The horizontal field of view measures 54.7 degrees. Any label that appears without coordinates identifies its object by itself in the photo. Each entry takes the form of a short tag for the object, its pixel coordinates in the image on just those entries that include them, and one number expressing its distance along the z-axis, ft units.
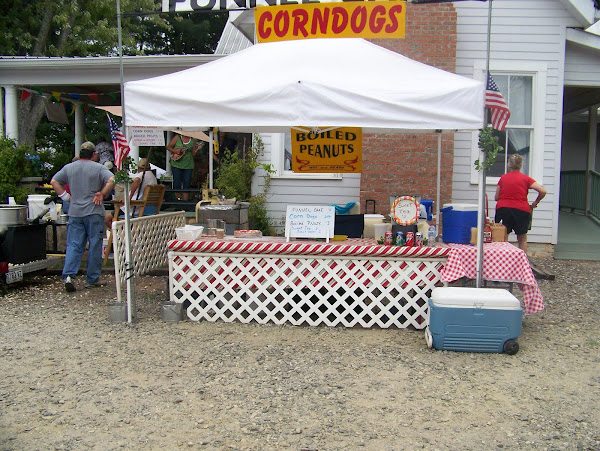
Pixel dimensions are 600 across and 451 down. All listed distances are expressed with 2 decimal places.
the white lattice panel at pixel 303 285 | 18.69
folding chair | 28.43
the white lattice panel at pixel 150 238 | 23.67
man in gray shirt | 23.25
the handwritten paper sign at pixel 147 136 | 34.94
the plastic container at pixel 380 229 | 20.17
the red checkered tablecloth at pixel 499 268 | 18.16
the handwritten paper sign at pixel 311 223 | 19.65
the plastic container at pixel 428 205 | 23.02
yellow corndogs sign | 20.42
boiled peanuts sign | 26.61
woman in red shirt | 25.17
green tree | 55.31
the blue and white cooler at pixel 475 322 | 16.01
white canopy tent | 17.04
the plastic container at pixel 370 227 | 21.31
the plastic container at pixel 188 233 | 19.63
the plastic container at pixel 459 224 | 19.71
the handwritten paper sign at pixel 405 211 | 19.20
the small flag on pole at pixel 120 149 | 18.90
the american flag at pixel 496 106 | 17.03
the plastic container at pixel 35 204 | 29.53
